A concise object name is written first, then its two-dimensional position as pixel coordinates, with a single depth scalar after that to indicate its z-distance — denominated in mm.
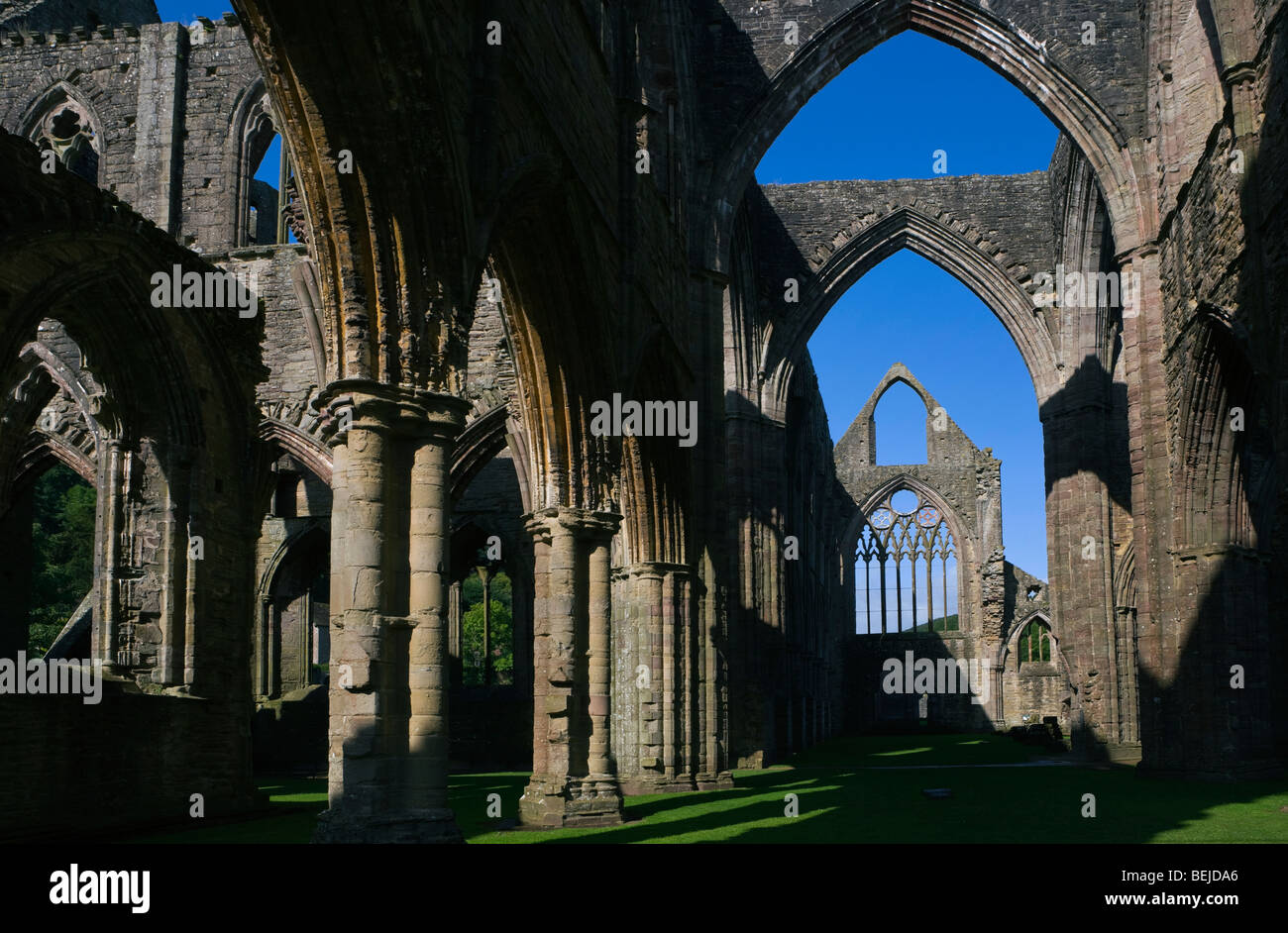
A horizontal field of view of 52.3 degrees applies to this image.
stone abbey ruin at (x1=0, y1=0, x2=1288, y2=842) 6938
